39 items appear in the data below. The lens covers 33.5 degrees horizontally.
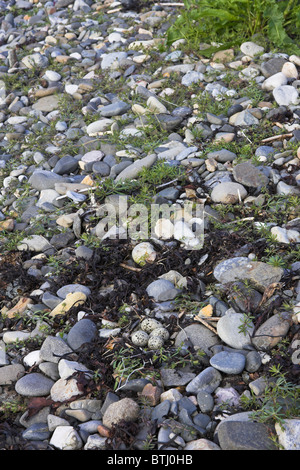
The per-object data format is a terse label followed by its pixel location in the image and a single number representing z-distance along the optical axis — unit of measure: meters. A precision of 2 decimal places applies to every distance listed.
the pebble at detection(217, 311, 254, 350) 2.62
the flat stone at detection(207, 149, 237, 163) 3.88
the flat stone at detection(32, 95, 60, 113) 5.28
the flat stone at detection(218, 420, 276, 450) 2.14
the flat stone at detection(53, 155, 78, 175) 4.32
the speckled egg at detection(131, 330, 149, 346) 2.70
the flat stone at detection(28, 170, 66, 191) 4.18
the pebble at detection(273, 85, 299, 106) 4.37
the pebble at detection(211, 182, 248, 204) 3.52
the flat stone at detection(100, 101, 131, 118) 4.78
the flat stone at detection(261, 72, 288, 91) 4.57
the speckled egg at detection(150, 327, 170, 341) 2.72
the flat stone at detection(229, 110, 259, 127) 4.23
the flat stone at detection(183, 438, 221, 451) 2.17
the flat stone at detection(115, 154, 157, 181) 3.92
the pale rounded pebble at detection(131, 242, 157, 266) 3.27
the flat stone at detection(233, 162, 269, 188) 3.58
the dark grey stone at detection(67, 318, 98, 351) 2.79
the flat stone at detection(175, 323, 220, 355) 2.67
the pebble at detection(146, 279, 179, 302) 2.96
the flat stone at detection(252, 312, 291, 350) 2.58
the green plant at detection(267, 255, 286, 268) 2.87
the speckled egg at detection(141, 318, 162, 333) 2.78
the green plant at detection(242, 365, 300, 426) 2.23
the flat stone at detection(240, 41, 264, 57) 5.05
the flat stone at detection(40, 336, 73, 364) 2.72
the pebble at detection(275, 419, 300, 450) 2.11
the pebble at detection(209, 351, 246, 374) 2.49
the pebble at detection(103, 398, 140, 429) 2.32
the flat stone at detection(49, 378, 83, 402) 2.53
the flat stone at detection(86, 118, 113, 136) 4.66
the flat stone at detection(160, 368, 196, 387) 2.50
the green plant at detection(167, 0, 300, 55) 4.94
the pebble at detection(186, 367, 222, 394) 2.46
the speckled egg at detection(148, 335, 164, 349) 2.68
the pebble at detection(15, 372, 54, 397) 2.59
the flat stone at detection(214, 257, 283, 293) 2.83
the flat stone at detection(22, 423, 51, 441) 2.37
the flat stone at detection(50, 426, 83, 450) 2.29
